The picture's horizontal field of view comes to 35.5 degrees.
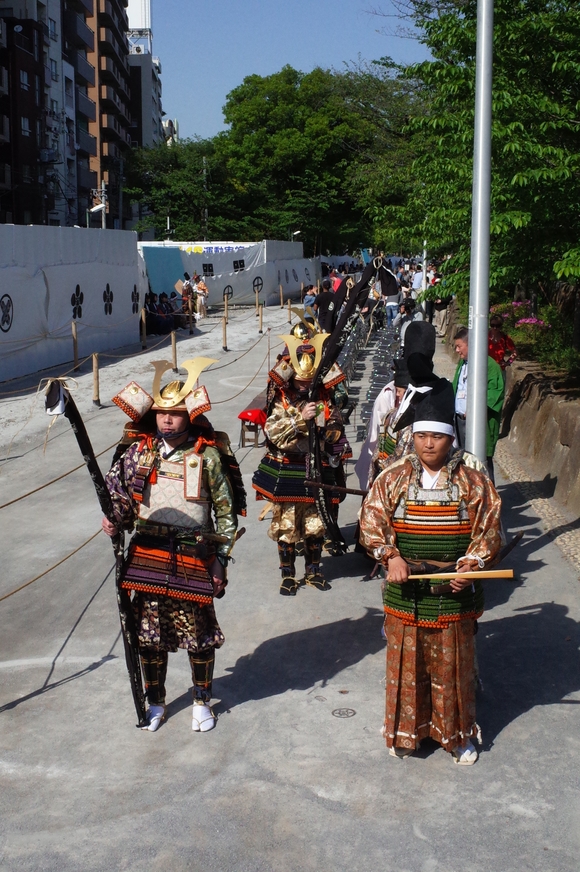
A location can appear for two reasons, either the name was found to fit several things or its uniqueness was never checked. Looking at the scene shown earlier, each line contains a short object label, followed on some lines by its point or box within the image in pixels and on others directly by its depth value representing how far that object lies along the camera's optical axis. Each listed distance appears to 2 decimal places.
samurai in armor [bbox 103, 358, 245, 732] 4.76
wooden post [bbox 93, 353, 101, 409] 13.89
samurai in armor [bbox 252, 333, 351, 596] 6.87
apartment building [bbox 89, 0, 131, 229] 51.56
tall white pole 6.41
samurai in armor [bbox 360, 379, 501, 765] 4.27
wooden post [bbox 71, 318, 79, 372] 15.88
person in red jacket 9.78
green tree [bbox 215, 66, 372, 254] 45.09
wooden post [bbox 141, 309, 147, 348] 20.38
